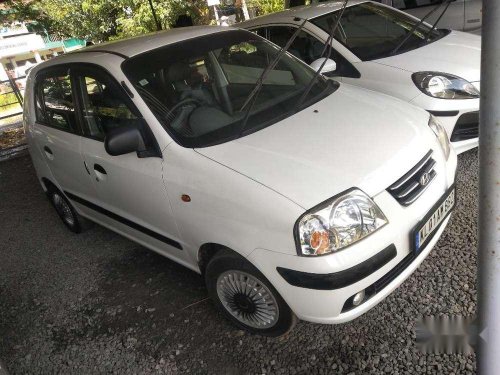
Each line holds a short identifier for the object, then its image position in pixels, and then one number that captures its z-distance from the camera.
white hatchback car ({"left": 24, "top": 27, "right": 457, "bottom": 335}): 1.89
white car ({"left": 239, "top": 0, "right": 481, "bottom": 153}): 3.36
